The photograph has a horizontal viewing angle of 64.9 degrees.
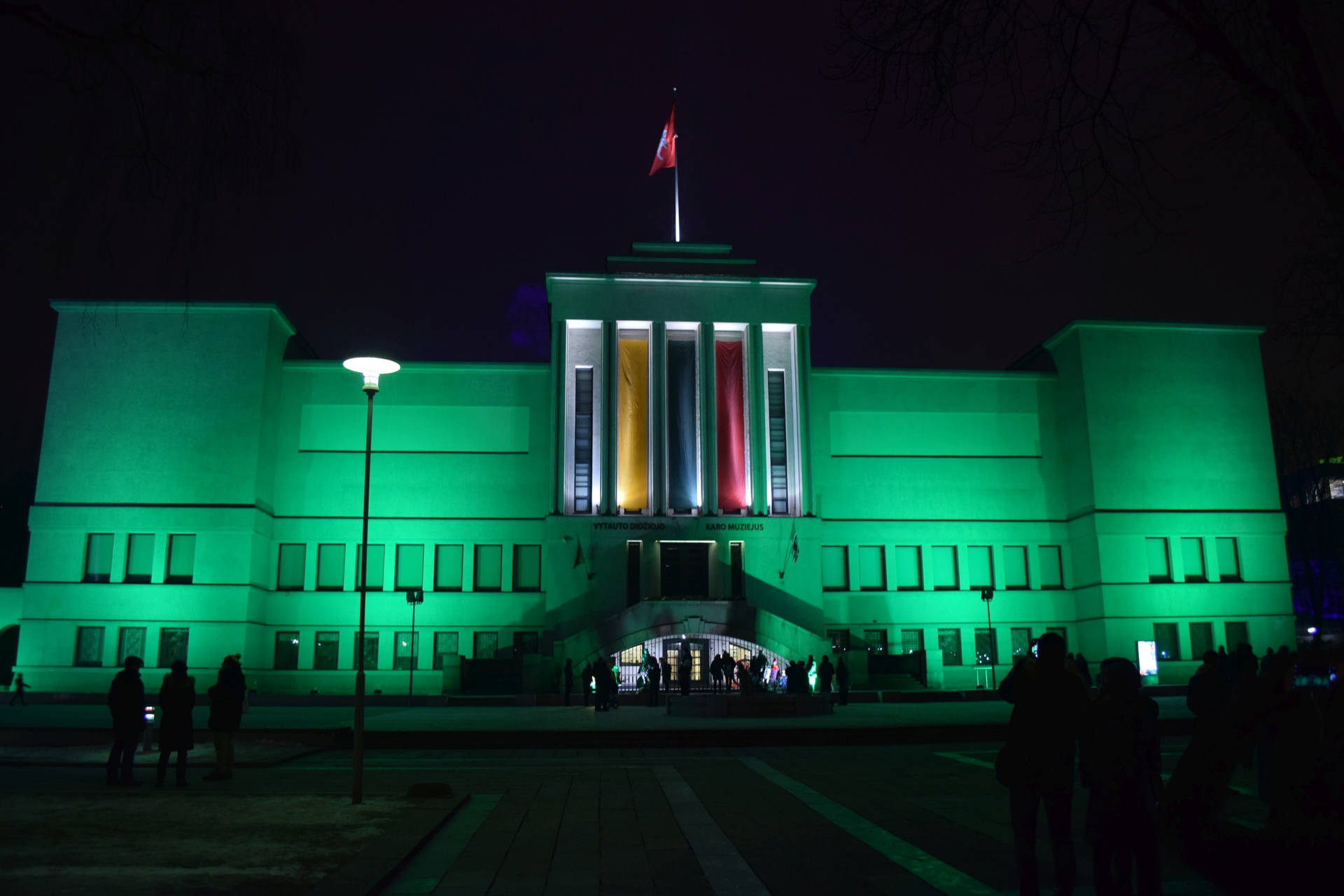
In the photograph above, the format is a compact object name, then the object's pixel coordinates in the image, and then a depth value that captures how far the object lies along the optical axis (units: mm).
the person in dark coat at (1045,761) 6918
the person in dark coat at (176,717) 14320
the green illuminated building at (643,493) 48969
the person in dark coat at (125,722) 14594
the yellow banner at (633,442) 52031
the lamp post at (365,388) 12367
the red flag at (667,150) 52000
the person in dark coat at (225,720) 15203
